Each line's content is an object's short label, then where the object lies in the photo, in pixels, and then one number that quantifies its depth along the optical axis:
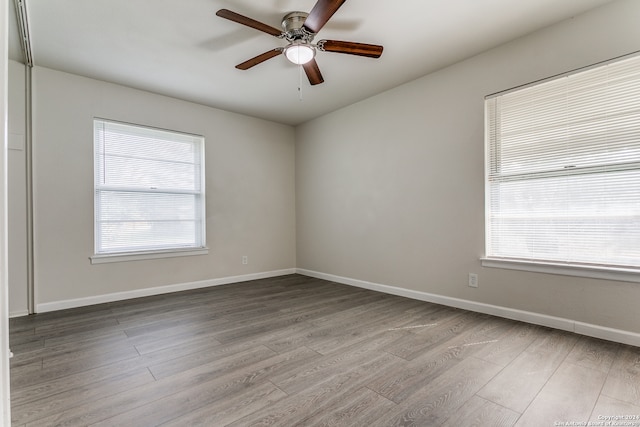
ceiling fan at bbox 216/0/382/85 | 2.11
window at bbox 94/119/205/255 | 3.62
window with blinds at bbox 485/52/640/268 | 2.30
